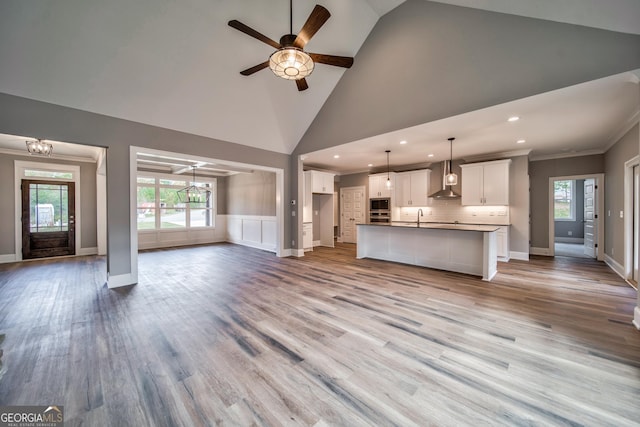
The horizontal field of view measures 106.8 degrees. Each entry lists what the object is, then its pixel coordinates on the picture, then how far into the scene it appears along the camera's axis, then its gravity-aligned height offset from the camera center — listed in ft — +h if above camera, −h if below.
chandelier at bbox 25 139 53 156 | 15.10 +4.36
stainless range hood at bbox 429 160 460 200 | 21.85 +1.94
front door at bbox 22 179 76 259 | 19.77 -0.37
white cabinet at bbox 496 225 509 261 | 19.45 -2.60
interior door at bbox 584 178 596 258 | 20.45 -1.10
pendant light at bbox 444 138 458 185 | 16.35 +2.31
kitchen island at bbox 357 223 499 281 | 14.80 -2.47
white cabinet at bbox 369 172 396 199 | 25.88 +3.02
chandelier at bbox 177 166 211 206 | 27.14 +2.39
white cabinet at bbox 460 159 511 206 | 19.76 +2.47
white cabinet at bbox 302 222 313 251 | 23.98 -2.39
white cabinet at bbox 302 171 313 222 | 23.97 +1.44
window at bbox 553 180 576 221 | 29.68 +1.29
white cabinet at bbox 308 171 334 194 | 25.06 +3.32
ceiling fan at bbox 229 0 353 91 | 7.59 +5.55
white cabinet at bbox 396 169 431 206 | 24.38 +2.57
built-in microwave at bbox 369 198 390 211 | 26.73 +0.93
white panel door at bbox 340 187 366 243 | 29.40 +0.18
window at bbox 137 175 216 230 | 25.55 +0.86
